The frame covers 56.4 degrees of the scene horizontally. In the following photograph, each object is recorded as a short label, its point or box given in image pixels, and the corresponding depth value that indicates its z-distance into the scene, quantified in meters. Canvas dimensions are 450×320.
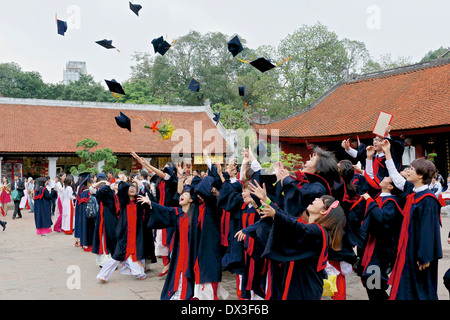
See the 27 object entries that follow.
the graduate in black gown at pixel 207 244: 5.33
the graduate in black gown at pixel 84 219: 9.34
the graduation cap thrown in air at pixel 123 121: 7.47
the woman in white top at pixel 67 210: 12.89
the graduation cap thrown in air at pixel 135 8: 7.33
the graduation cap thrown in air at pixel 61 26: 7.73
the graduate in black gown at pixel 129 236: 6.74
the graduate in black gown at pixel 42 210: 12.35
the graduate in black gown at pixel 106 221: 7.27
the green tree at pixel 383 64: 40.03
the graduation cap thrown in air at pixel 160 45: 7.81
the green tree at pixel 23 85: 45.62
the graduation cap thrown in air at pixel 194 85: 7.88
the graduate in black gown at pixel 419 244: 4.16
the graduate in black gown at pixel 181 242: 5.40
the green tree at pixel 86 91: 43.09
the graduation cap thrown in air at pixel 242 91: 7.90
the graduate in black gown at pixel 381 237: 4.84
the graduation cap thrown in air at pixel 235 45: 7.20
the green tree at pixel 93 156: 20.91
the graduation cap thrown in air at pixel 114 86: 7.76
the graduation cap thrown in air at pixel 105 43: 7.48
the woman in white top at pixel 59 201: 13.18
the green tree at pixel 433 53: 49.81
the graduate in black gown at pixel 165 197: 6.90
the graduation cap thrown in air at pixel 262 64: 6.89
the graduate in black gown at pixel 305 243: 3.38
